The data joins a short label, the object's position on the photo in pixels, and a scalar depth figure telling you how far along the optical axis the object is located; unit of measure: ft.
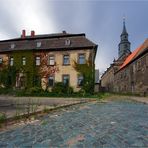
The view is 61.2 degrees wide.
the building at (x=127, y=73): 60.87
